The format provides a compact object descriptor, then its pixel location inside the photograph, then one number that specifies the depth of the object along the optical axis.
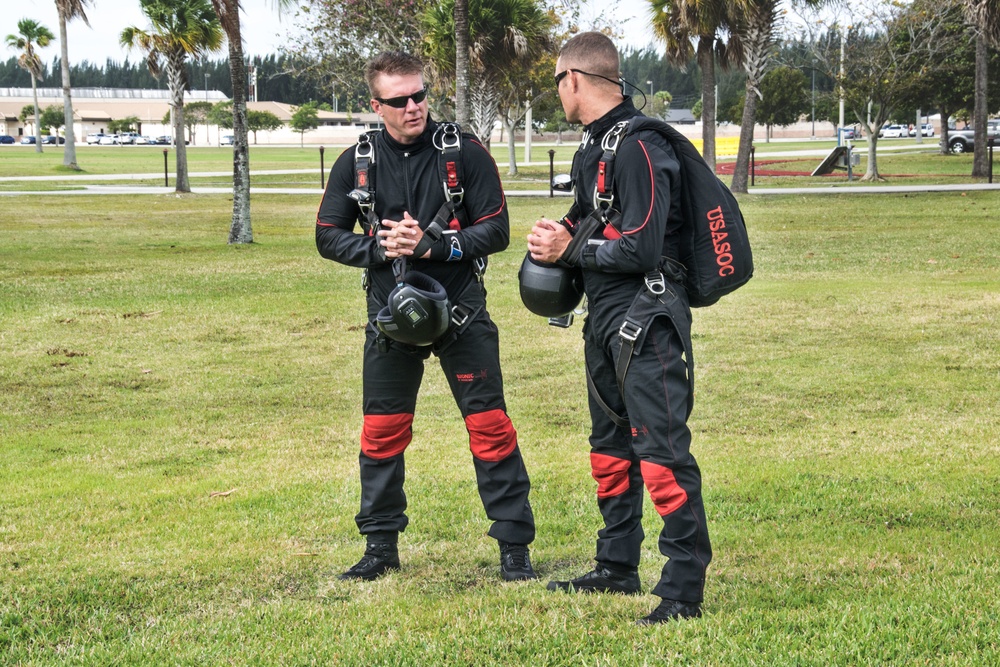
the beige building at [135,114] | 124.75
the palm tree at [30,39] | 75.14
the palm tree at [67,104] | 51.28
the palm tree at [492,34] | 35.16
